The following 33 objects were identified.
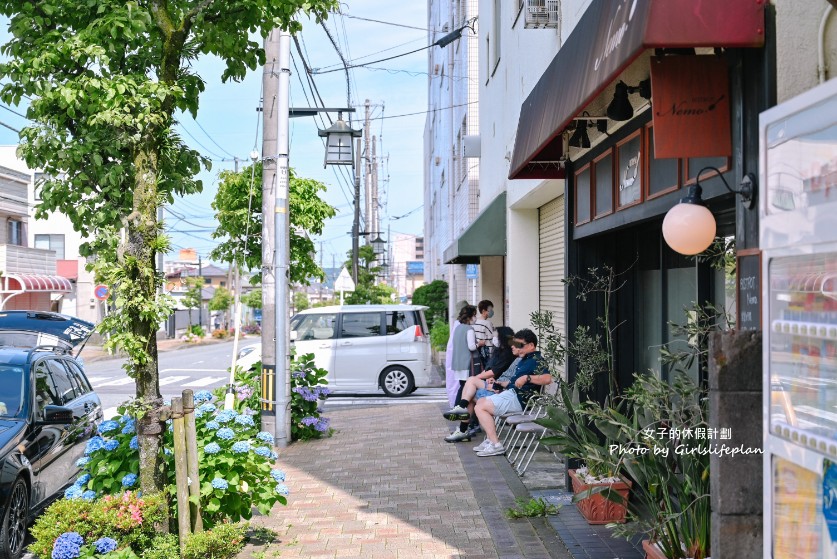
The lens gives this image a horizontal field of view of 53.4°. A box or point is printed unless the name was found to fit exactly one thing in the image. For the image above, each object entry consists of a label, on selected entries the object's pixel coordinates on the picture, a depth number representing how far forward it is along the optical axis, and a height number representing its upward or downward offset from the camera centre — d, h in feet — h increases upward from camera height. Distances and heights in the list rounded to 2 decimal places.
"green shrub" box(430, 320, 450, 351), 79.92 -5.04
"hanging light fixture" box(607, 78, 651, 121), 17.65 +3.86
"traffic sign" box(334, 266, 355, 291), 78.95 +0.31
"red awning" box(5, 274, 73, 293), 108.88 +0.43
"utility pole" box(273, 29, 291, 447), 34.96 +0.96
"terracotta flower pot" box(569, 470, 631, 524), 21.39 -5.83
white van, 57.00 -4.17
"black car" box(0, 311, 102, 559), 21.04 -4.12
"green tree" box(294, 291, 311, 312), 248.52 -4.90
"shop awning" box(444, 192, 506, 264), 46.16 +2.87
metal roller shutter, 36.32 +1.26
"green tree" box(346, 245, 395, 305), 124.53 +1.17
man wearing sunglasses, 30.71 -3.95
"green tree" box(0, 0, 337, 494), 17.13 +3.55
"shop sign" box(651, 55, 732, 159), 13.48 +2.91
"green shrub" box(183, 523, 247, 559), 17.51 -5.52
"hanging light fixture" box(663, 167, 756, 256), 12.62 +0.90
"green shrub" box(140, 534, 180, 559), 17.28 -5.51
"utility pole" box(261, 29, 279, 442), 35.35 +3.97
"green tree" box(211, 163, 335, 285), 43.11 +3.57
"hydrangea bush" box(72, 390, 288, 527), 19.02 -4.25
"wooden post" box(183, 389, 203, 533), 17.61 -3.76
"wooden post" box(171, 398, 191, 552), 17.51 -3.87
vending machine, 9.47 -0.45
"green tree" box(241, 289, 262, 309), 208.03 -3.47
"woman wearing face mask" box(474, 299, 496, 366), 39.11 -2.12
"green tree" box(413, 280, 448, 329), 106.11 -1.68
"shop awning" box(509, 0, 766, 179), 11.85 +3.97
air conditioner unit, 29.71 +9.69
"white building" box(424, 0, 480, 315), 69.36 +16.30
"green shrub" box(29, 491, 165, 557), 17.24 -4.90
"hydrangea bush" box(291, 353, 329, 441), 37.09 -5.15
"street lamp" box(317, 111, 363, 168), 52.70 +8.98
